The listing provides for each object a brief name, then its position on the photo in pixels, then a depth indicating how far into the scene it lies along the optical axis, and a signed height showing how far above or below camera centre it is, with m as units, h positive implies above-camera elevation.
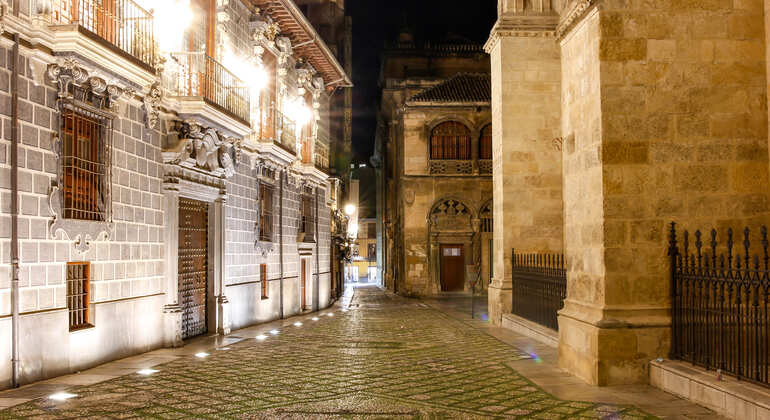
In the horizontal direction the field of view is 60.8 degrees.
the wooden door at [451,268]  32.59 -1.82
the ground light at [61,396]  7.09 -1.76
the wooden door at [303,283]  21.52 -1.67
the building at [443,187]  32.16 +2.20
